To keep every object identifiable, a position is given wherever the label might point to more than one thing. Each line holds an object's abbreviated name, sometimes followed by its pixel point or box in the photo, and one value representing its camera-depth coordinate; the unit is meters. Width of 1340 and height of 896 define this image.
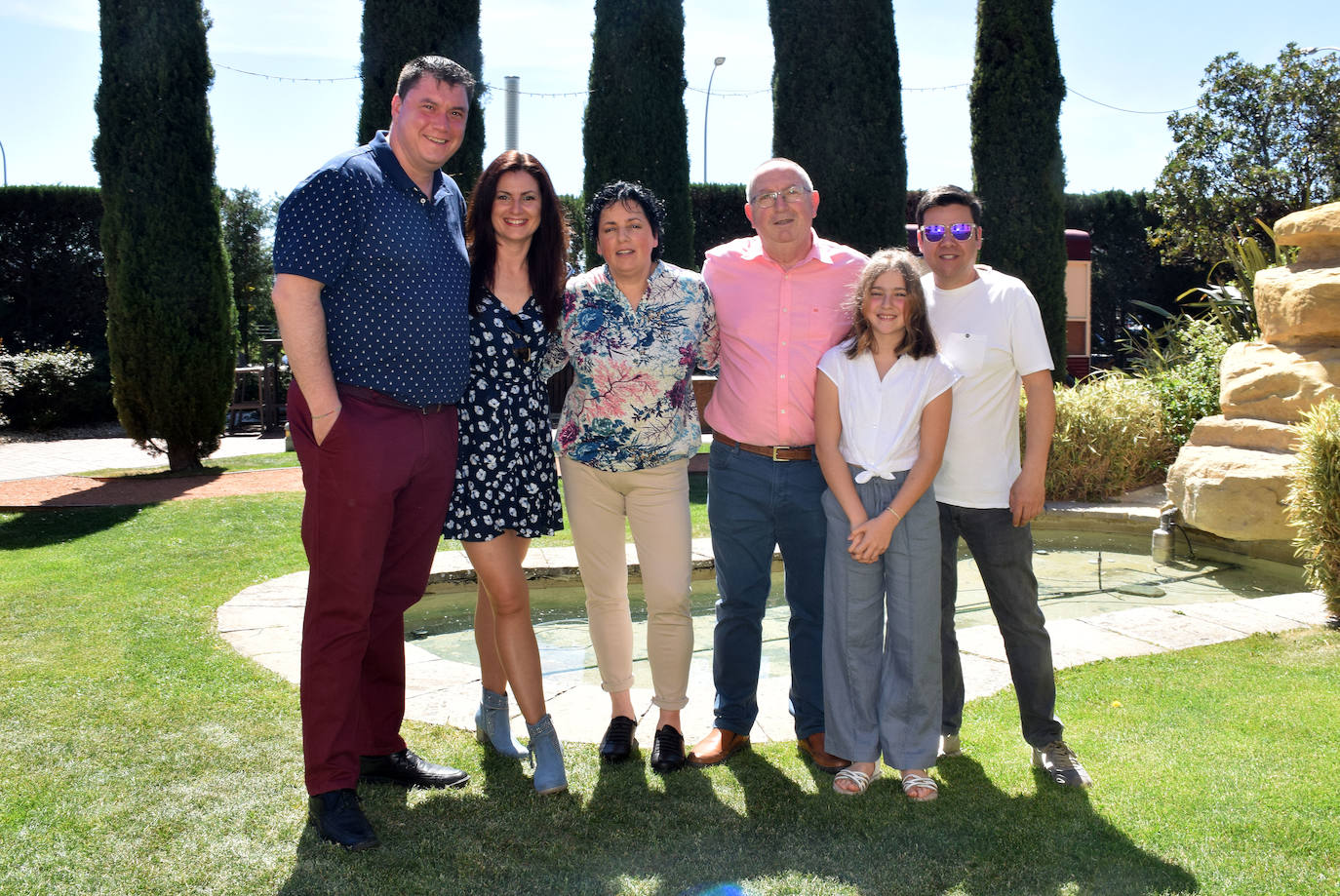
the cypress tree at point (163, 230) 9.17
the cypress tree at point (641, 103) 10.70
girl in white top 2.62
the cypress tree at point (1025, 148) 10.55
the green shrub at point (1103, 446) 7.21
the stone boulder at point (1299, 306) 5.57
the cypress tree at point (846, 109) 10.38
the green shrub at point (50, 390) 14.16
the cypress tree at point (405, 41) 9.87
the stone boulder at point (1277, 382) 5.53
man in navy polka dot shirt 2.36
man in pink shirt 2.90
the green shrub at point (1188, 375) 7.80
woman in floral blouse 2.82
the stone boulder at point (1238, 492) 5.40
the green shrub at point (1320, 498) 4.07
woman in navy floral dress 2.68
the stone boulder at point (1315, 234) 5.65
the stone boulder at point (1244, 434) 5.62
